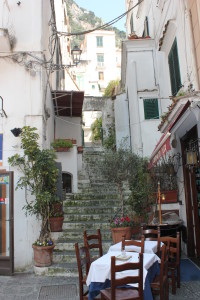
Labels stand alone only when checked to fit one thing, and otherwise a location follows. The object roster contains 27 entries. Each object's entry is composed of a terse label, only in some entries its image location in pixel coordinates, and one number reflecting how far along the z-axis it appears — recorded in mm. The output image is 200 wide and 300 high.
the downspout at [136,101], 12445
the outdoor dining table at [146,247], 5414
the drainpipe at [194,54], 6535
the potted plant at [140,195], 9000
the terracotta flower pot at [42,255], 7281
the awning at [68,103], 12188
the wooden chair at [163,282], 4559
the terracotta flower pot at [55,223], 8469
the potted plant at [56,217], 8469
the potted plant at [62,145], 11875
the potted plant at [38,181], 7379
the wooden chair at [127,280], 3750
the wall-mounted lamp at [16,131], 8094
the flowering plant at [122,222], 7959
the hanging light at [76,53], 10633
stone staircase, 7668
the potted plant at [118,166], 9117
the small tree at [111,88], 25578
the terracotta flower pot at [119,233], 7727
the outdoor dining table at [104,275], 4160
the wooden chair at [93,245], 5434
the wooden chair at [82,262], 4840
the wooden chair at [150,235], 5556
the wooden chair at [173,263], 5504
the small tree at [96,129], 24800
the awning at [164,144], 5665
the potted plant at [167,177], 9180
